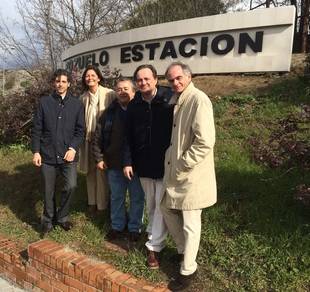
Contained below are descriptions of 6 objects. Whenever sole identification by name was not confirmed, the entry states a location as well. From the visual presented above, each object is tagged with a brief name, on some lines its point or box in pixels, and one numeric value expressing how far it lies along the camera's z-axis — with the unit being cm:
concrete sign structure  682
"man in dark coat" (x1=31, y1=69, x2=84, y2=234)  345
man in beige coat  243
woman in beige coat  350
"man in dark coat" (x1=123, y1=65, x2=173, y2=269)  280
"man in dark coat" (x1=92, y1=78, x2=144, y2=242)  325
